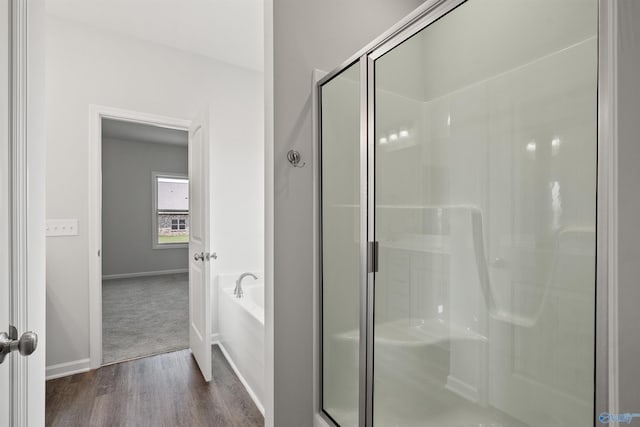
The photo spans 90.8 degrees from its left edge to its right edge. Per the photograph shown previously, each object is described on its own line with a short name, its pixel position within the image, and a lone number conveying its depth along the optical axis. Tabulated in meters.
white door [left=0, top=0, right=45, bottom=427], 0.74
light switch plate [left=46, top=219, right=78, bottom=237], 2.37
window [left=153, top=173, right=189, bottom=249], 6.57
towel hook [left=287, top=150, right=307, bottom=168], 1.51
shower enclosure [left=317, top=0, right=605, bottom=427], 0.72
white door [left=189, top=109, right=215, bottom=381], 2.26
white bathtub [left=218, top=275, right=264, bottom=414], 2.04
